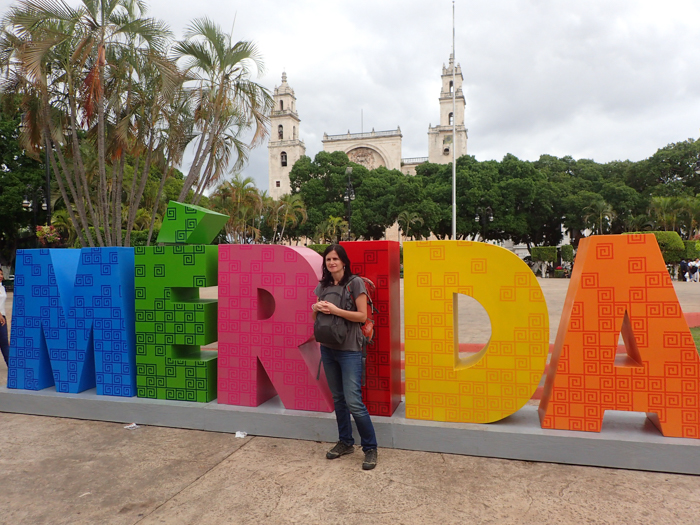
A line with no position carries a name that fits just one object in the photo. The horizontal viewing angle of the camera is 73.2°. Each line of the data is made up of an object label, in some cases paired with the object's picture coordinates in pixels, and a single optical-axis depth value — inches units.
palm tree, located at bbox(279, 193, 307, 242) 1487.5
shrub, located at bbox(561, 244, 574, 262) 1254.9
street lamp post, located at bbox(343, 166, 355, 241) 1015.9
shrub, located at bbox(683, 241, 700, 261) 1104.6
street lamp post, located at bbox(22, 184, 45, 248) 860.0
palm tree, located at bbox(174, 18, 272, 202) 479.8
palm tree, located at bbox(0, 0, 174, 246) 388.0
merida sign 140.5
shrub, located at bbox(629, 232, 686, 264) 1088.2
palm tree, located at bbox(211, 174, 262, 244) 1248.8
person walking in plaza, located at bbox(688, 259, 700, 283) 980.6
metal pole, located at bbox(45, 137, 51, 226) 748.3
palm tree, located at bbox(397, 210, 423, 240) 1464.1
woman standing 134.5
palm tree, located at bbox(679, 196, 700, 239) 1322.6
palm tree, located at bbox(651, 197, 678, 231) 1368.1
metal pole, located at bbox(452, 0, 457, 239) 979.1
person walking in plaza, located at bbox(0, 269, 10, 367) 236.7
